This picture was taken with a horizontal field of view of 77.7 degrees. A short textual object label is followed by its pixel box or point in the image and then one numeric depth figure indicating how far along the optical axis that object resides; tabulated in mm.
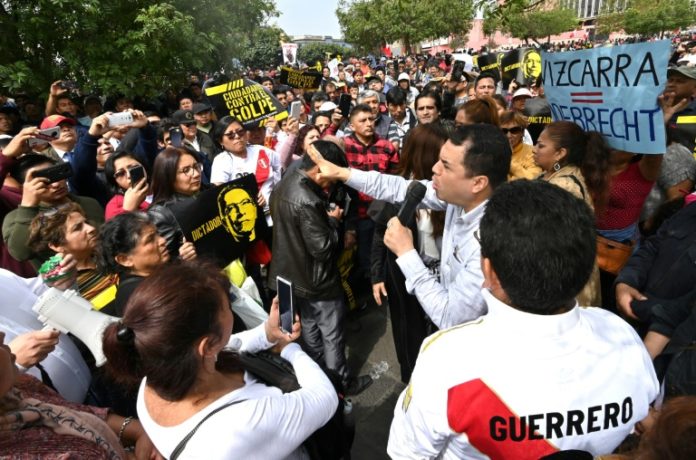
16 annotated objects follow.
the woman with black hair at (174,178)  3100
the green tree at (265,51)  33953
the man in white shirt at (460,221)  1879
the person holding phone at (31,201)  2535
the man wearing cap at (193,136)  5312
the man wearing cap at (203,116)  5781
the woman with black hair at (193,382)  1241
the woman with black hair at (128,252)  2158
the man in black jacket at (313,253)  2805
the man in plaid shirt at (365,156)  4441
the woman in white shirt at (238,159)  4328
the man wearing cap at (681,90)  3696
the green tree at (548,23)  35103
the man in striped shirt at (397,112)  5836
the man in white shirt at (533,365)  1081
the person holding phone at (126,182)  2904
